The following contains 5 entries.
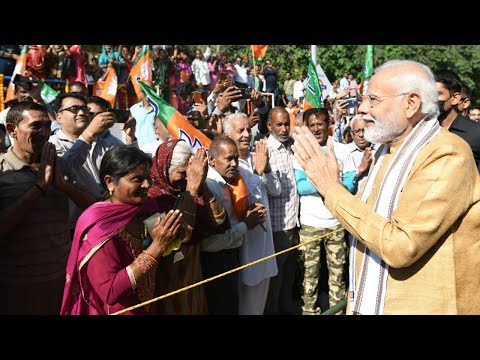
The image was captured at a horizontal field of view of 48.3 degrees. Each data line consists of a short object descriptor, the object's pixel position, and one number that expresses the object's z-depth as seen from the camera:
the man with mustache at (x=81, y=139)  3.92
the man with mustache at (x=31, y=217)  3.15
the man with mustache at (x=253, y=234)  4.68
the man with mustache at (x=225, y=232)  4.08
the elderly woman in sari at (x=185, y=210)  3.43
